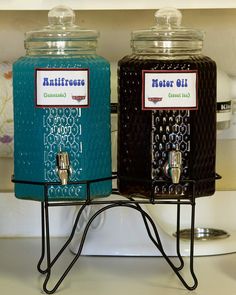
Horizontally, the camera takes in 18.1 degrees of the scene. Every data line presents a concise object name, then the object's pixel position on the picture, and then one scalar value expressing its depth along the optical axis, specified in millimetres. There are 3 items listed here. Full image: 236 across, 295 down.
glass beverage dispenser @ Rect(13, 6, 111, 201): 1318
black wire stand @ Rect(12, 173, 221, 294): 1349
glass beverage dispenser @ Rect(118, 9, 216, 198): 1305
